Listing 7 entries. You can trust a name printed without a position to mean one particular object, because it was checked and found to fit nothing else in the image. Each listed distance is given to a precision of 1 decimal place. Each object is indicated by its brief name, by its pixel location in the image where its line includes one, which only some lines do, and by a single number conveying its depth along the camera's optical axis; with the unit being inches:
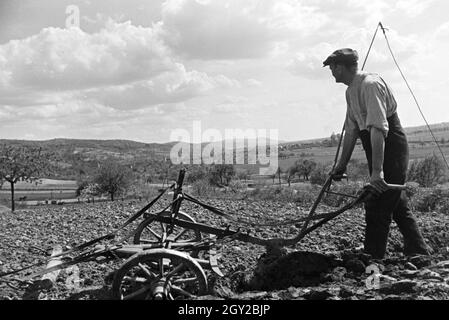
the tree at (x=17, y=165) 1627.7
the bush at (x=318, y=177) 1978.3
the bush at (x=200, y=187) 979.8
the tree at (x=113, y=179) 1734.7
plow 169.0
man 200.4
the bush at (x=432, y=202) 467.5
